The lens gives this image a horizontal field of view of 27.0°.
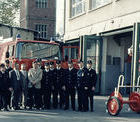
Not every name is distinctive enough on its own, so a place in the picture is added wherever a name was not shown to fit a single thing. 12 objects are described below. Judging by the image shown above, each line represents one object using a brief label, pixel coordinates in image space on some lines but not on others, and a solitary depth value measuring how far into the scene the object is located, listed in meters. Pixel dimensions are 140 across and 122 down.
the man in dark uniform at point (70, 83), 10.34
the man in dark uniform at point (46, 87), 10.36
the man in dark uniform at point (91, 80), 9.98
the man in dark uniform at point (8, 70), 10.06
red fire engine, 12.26
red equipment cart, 8.92
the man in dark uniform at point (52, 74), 10.41
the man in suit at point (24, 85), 10.13
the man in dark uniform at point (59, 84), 10.41
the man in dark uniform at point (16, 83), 9.93
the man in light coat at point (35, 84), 10.05
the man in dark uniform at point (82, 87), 9.98
